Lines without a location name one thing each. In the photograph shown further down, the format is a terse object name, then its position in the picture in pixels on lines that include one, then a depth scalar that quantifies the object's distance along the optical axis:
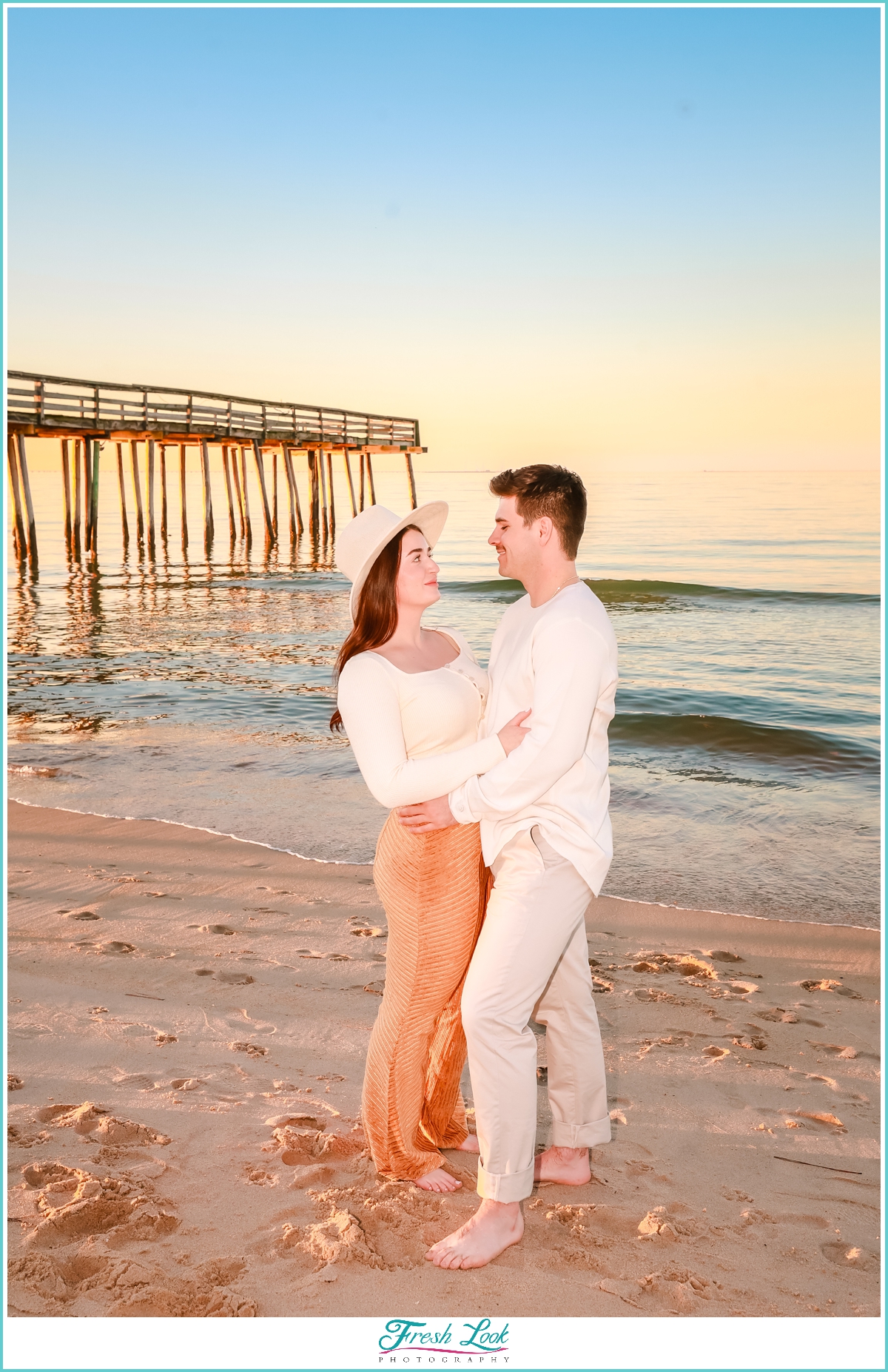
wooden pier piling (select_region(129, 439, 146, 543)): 29.08
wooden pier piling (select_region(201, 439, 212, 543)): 30.71
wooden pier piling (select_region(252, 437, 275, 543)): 31.77
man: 2.66
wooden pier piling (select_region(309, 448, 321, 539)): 35.54
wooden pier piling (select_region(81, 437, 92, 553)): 26.23
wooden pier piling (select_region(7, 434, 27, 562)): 23.65
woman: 2.94
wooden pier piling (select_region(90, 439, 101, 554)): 26.61
